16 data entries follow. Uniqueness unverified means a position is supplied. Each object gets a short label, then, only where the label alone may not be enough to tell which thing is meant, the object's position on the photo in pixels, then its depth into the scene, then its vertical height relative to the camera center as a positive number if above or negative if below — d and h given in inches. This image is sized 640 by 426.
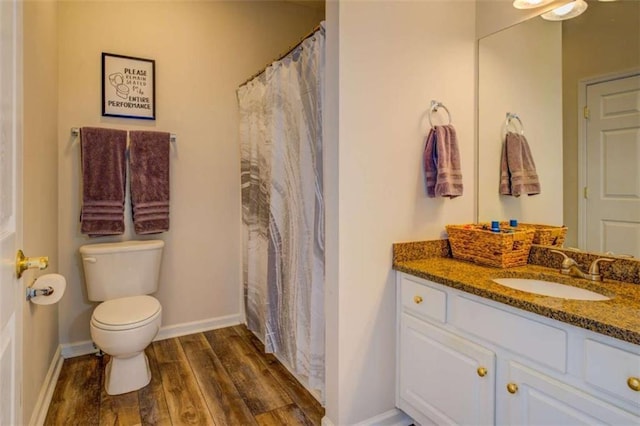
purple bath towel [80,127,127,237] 95.3 +7.9
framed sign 100.4 +34.2
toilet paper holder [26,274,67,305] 41.9 -9.1
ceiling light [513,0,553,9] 65.5 +37.4
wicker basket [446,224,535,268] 63.4 -6.0
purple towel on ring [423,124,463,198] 68.6 +9.1
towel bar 96.6 +20.4
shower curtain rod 70.5 +34.6
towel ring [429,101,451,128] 71.7 +20.4
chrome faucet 56.2 -8.9
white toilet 78.1 -21.8
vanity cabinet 39.3 -19.8
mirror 56.0 +19.5
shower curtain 73.6 +0.5
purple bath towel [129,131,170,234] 101.2 +8.6
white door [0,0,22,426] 29.8 +0.5
